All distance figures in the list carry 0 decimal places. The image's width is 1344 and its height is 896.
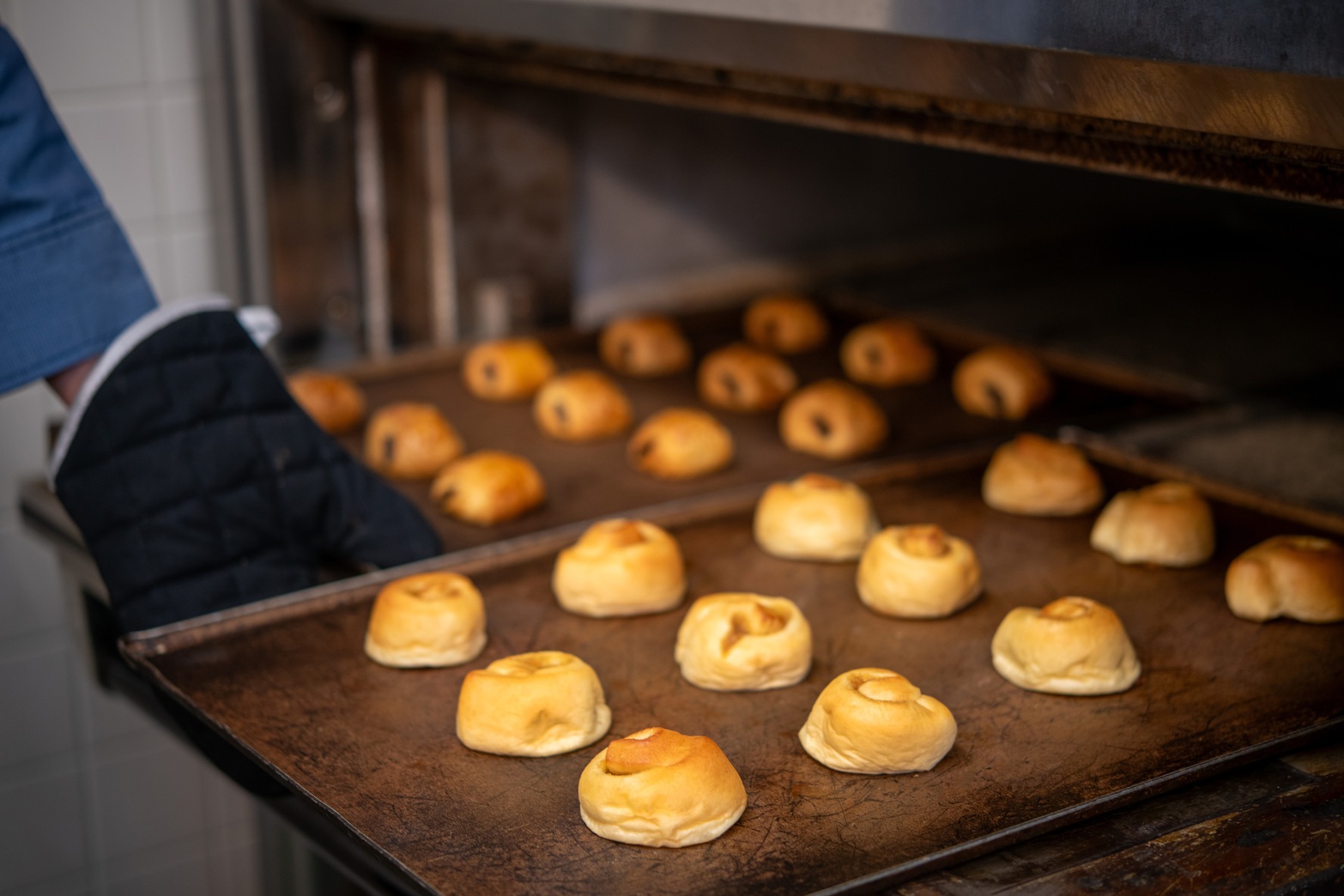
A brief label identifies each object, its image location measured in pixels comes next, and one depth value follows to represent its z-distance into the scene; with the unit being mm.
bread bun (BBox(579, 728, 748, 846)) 982
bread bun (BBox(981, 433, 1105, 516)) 1609
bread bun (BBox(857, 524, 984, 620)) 1343
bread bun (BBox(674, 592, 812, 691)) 1208
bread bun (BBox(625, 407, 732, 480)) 1742
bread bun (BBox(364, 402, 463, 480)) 1734
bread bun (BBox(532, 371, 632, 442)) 1864
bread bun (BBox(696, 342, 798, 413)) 2008
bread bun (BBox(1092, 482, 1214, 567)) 1458
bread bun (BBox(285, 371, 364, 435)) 1826
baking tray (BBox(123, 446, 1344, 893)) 987
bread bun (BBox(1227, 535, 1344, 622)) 1324
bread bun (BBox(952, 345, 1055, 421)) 1933
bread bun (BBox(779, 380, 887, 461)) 1819
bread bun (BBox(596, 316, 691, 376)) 2145
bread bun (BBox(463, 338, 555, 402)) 2002
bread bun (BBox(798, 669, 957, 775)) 1069
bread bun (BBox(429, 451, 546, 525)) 1593
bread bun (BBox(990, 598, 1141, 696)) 1195
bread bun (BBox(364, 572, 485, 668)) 1242
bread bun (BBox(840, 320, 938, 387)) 2082
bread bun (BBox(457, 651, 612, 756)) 1104
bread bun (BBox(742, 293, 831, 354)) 2240
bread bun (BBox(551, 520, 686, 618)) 1345
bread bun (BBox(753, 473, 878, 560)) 1489
